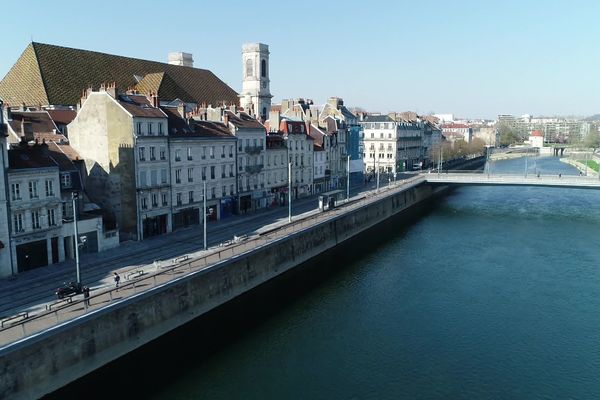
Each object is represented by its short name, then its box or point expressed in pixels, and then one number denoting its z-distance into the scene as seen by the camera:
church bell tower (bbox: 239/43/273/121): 97.25
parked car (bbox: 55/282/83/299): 30.11
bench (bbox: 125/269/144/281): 34.47
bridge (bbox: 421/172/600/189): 80.69
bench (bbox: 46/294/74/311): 28.02
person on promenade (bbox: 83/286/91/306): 28.35
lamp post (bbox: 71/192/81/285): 30.61
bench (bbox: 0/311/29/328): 26.35
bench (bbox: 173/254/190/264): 38.72
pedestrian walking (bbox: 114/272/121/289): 31.57
